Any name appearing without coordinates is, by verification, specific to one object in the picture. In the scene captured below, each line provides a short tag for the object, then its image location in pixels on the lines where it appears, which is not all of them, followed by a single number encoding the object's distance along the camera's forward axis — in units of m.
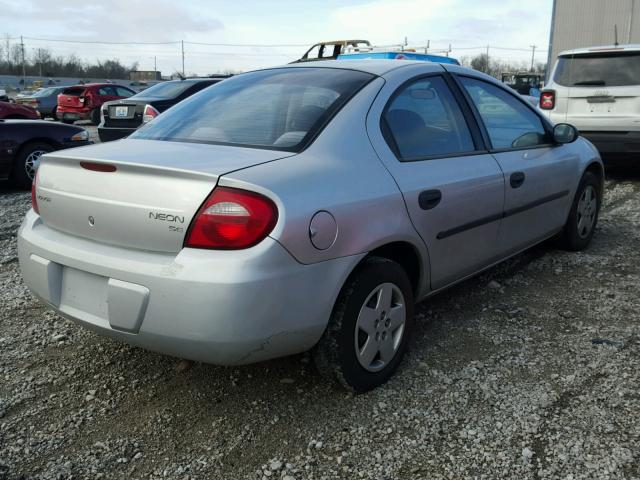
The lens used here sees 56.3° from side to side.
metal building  26.92
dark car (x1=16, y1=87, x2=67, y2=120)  22.22
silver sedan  2.19
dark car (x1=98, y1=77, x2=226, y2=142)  9.76
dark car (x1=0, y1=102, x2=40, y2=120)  12.10
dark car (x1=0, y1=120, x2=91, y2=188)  7.55
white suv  7.43
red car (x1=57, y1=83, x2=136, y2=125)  19.31
